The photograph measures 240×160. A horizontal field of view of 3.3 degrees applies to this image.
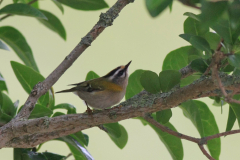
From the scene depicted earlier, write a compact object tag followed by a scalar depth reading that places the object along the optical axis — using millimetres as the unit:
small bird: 4190
